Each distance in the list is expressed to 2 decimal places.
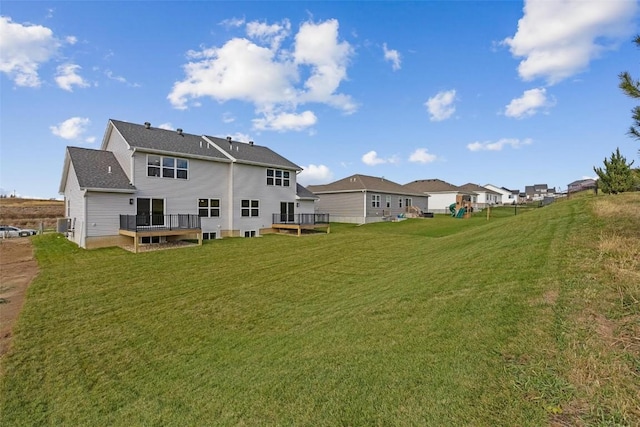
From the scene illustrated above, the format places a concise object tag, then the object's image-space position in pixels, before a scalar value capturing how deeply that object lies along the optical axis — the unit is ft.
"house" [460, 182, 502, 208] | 173.99
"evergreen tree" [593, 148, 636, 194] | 63.46
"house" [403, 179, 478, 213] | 156.46
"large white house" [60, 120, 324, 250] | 51.62
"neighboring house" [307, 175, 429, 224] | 104.01
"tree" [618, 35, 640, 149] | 15.85
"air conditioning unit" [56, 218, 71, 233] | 60.99
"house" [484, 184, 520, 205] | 226.38
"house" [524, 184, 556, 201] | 266.98
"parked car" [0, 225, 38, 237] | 81.61
